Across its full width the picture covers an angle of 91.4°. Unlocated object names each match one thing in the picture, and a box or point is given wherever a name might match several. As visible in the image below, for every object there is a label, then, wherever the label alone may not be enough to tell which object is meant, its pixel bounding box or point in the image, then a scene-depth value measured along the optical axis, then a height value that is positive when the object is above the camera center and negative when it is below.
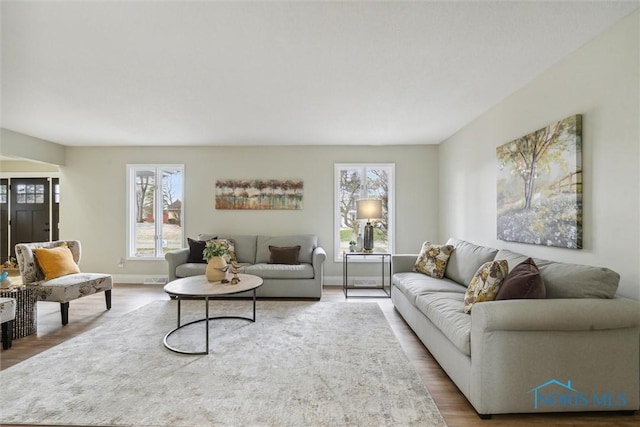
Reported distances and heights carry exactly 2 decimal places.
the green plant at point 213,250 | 3.29 -0.40
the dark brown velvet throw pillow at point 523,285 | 1.99 -0.46
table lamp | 4.71 +0.01
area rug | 1.86 -1.21
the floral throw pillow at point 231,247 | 4.80 -0.53
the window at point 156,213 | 5.58 -0.01
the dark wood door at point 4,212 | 6.55 +0.00
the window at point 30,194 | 6.53 +0.38
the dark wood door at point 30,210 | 6.52 +0.04
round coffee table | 2.77 -0.71
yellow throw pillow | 3.59 -0.58
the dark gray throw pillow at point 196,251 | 4.67 -0.58
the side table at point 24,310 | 3.03 -0.98
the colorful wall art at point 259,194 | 5.39 +0.33
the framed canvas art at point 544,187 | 2.36 +0.24
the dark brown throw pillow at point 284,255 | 4.74 -0.64
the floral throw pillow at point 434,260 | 3.64 -0.56
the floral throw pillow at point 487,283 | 2.22 -0.50
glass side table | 4.72 -0.98
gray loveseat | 4.36 -0.85
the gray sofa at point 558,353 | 1.76 -0.80
